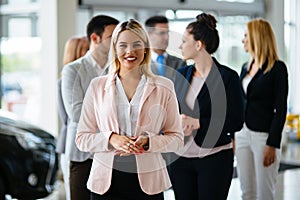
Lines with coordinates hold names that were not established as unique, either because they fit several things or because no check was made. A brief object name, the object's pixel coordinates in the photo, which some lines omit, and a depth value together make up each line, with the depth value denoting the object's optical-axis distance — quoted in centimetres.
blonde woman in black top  407
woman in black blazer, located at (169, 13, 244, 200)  318
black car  411
